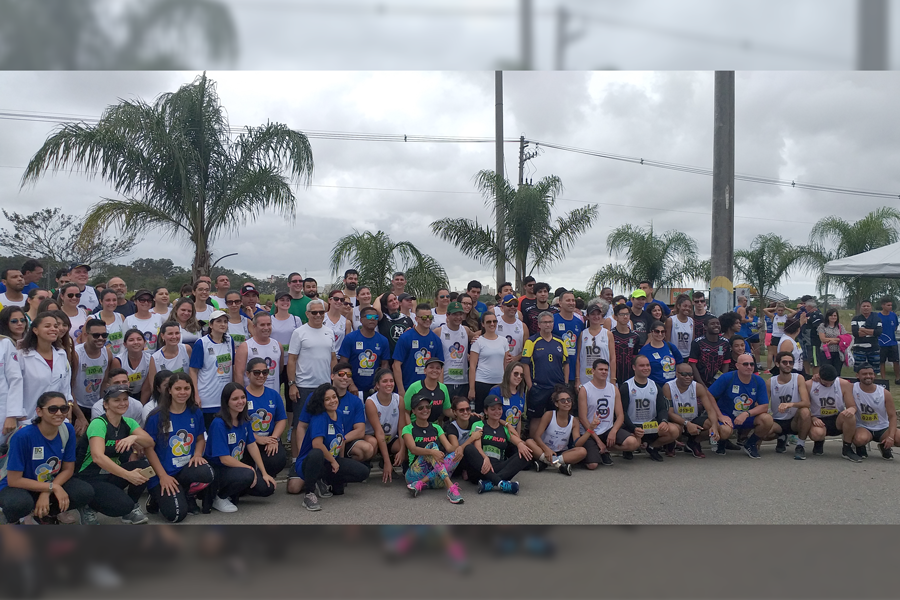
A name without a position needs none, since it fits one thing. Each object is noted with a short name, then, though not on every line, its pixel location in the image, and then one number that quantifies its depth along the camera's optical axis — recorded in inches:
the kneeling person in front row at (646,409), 299.4
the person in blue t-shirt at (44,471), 191.2
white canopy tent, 500.1
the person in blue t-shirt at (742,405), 306.2
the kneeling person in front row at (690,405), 307.1
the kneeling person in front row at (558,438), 279.7
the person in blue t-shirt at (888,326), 505.4
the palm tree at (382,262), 491.5
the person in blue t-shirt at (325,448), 243.3
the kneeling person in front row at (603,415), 290.7
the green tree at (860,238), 753.0
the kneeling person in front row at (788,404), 309.9
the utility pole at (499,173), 517.3
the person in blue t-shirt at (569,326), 313.4
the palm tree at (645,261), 780.0
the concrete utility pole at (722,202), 386.0
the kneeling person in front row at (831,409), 304.7
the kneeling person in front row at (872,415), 301.9
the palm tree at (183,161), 382.0
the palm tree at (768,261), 848.3
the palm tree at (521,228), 508.7
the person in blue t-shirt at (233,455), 227.1
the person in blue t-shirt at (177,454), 216.1
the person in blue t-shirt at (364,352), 285.6
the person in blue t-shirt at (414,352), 287.1
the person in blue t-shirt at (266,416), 244.8
